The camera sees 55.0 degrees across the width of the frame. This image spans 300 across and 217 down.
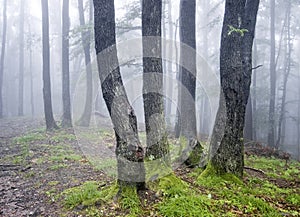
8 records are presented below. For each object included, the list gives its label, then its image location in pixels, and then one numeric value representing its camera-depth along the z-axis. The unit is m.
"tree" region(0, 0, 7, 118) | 24.89
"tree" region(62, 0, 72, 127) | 15.29
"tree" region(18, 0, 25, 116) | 28.30
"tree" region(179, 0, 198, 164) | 8.09
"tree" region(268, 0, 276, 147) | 18.86
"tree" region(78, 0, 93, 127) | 15.73
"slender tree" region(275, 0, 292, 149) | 20.16
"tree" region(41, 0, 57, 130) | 14.41
